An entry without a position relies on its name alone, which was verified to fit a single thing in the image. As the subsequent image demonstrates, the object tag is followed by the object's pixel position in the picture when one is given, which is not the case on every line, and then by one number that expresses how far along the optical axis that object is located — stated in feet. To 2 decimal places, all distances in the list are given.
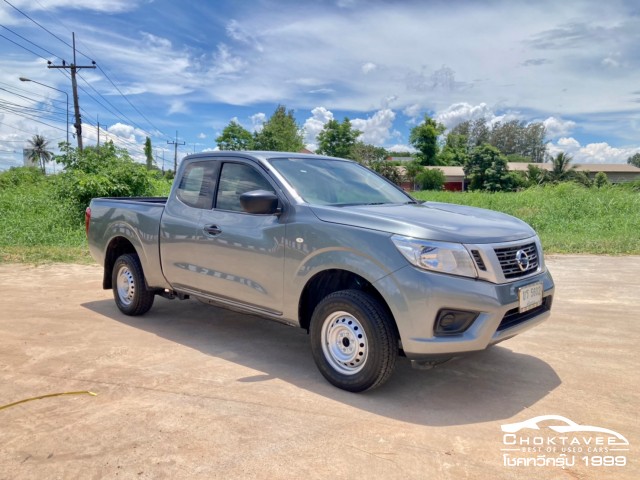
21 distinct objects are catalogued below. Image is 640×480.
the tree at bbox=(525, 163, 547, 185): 183.73
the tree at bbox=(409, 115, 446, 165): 243.60
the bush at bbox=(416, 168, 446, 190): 197.67
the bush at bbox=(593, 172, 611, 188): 167.53
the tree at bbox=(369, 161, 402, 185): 189.26
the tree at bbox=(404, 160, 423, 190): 205.77
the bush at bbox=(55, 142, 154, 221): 45.09
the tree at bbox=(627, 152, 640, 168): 368.19
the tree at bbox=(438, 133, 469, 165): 266.98
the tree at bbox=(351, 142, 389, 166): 205.57
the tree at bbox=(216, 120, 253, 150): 183.52
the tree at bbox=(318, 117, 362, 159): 204.64
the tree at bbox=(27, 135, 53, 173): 321.93
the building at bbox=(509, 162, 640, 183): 250.37
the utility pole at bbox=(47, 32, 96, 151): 95.76
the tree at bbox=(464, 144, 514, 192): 186.42
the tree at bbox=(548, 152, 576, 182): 178.70
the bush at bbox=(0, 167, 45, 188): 99.45
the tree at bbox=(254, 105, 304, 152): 180.86
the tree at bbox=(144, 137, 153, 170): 247.60
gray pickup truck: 11.18
